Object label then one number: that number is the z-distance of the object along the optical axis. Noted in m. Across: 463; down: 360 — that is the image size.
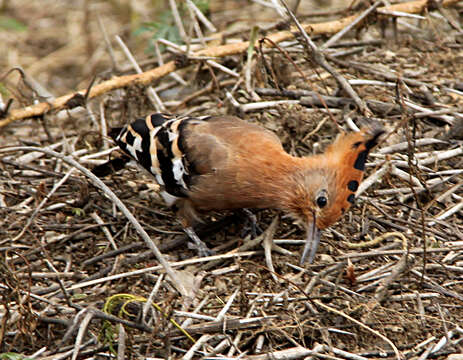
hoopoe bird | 8.39
